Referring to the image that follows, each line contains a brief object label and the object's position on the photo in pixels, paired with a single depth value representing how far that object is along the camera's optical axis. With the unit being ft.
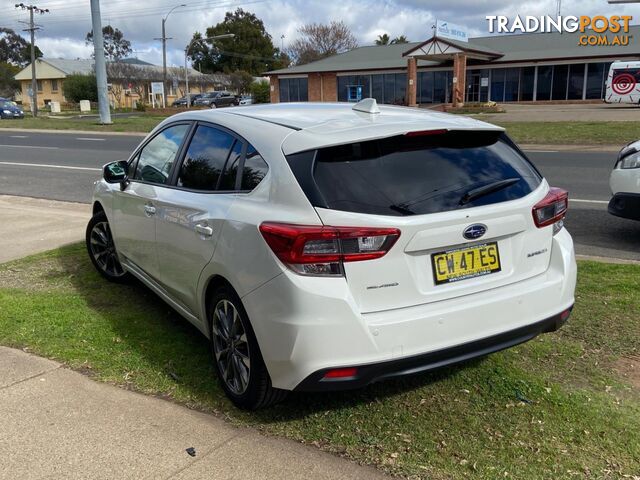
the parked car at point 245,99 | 201.22
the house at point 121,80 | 246.27
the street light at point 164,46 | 170.77
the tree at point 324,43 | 264.11
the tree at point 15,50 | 363.35
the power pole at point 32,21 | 185.82
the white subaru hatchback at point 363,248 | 9.21
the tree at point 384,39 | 313.12
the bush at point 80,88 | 240.53
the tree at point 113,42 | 325.83
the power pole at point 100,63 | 99.96
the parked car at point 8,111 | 154.51
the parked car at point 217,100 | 197.26
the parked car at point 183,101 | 202.46
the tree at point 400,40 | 311.99
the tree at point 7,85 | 286.66
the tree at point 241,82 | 265.13
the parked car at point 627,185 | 20.59
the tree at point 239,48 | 317.01
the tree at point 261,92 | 212.43
